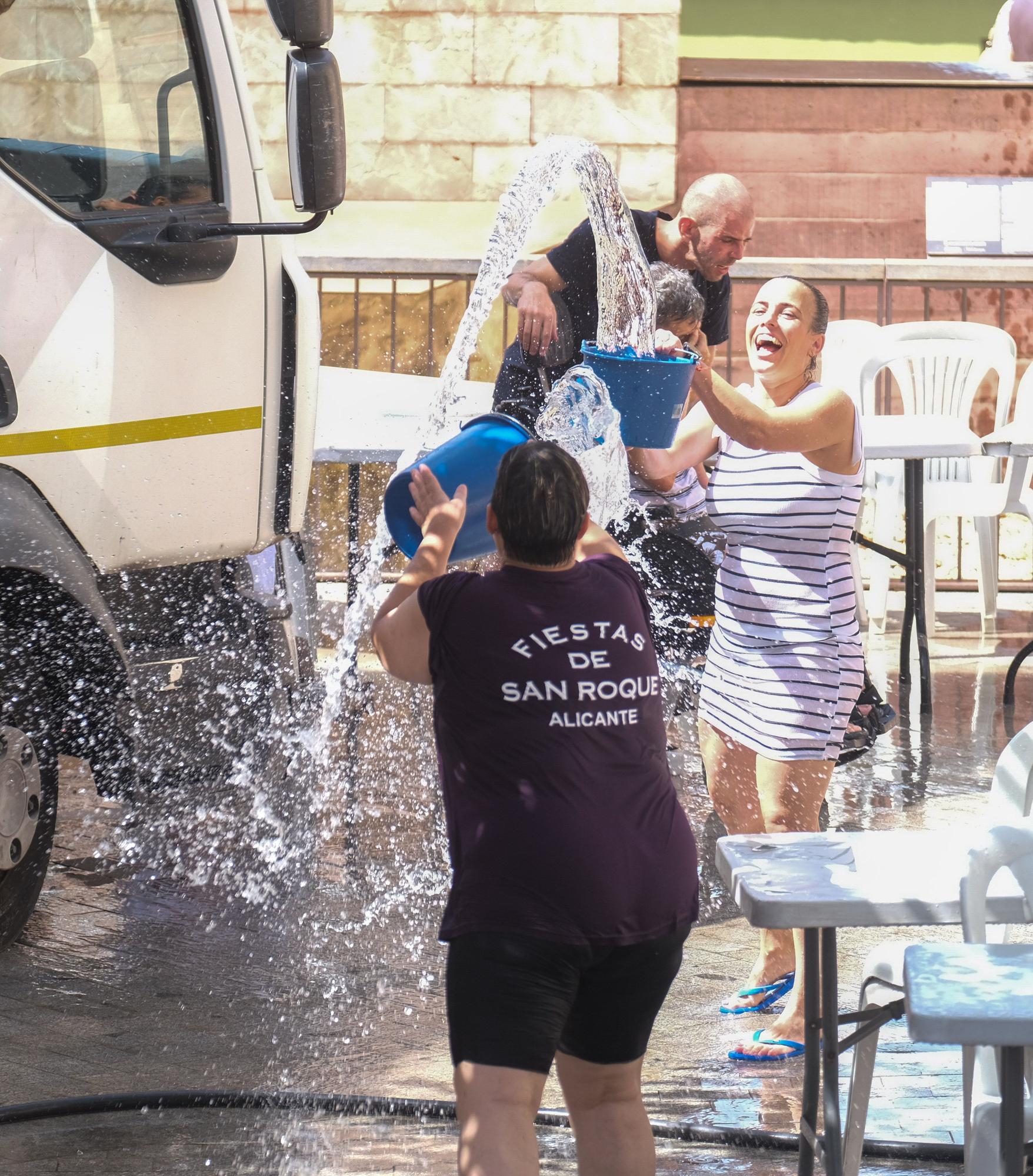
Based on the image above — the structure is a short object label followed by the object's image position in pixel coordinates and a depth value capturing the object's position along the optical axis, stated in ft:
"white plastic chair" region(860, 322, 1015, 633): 61.46
